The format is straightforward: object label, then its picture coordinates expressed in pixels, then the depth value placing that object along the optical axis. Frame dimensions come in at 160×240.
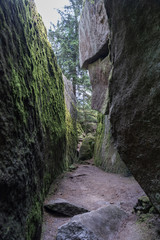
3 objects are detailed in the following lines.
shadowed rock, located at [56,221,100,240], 2.85
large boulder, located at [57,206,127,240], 2.92
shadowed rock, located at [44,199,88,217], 4.13
